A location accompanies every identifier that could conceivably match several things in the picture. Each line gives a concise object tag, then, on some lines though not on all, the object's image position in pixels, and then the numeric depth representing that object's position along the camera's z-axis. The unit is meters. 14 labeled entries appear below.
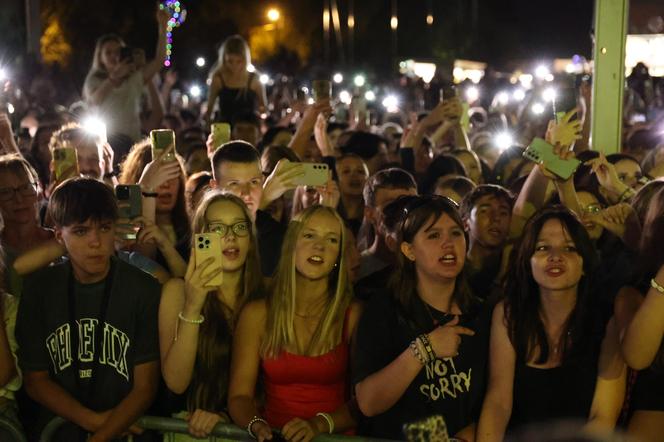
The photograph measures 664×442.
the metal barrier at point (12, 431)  4.41
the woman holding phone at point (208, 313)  4.20
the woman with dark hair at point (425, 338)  4.10
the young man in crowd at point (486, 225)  5.77
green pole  6.77
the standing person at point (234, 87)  10.36
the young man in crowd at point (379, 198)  5.66
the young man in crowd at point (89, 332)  4.39
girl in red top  4.37
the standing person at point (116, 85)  9.97
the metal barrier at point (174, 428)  4.13
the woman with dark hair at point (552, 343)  4.16
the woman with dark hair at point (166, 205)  5.49
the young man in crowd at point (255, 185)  5.82
